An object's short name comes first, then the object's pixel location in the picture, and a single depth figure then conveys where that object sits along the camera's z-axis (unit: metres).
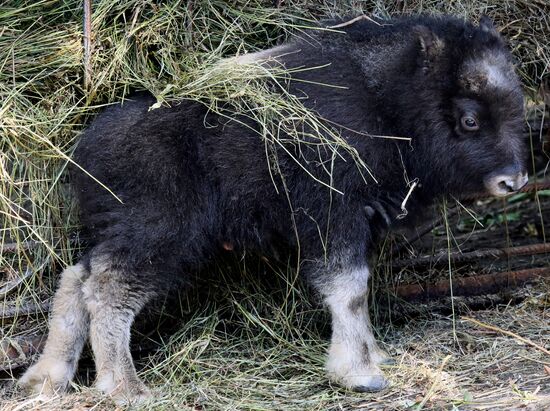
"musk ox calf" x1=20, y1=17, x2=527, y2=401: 6.43
